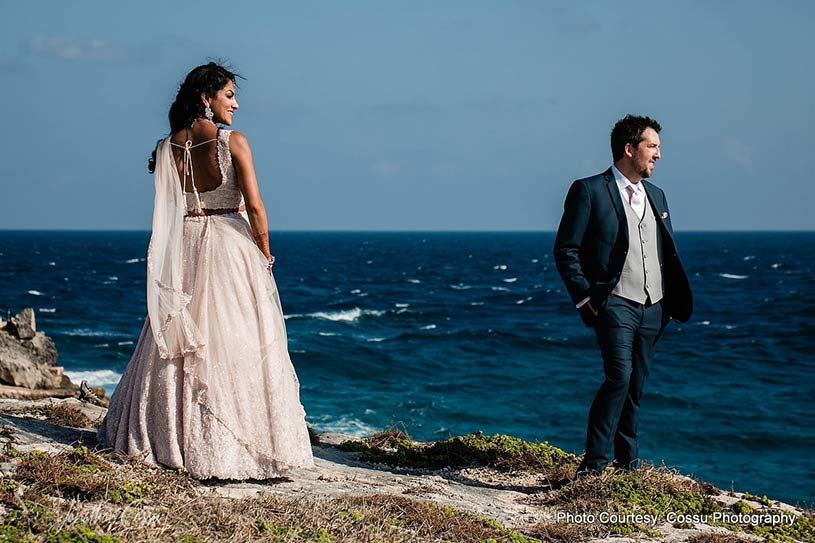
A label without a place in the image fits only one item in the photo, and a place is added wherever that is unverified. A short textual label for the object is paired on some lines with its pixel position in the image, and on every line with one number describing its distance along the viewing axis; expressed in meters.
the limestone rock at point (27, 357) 11.58
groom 6.60
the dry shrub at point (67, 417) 7.91
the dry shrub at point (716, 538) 5.90
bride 6.17
